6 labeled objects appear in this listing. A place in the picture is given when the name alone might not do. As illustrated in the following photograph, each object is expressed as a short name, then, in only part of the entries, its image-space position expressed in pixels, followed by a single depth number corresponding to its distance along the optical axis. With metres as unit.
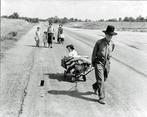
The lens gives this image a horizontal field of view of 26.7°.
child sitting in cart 11.07
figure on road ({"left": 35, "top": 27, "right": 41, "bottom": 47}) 24.23
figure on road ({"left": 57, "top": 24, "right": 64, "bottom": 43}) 27.88
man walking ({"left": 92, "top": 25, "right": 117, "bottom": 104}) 8.67
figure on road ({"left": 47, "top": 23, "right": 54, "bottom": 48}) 23.53
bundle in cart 11.07
